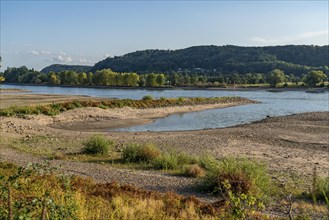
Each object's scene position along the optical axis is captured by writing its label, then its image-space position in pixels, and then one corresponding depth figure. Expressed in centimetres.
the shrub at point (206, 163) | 1386
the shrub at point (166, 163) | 1811
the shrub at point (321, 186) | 1276
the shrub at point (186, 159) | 1920
